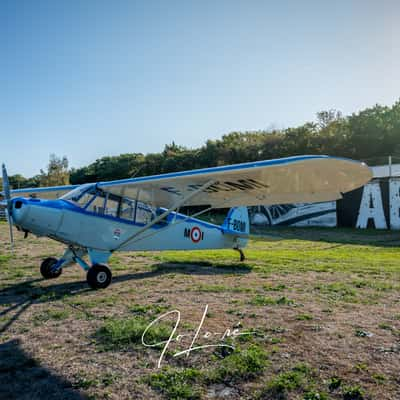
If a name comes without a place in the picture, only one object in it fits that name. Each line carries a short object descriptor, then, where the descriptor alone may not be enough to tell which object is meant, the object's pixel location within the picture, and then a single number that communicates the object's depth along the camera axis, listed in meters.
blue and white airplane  6.43
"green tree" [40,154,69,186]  39.22
